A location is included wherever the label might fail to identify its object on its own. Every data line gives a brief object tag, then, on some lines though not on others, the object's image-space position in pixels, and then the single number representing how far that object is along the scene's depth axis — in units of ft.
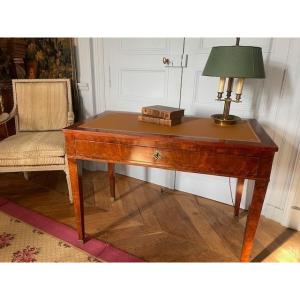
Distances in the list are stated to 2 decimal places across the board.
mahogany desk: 3.79
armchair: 7.00
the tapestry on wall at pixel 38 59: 8.11
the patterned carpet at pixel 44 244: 4.91
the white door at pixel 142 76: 6.84
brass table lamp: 4.05
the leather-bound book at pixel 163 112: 4.63
